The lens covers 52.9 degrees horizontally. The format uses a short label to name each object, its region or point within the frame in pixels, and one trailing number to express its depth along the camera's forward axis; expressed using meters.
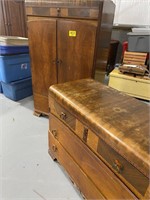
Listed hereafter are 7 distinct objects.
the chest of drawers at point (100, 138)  0.65
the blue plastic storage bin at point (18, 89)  2.33
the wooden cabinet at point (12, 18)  2.60
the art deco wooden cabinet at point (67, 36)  1.33
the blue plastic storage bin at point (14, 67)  2.16
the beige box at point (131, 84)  2.14
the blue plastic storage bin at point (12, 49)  2.08
